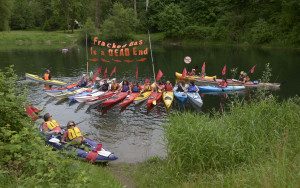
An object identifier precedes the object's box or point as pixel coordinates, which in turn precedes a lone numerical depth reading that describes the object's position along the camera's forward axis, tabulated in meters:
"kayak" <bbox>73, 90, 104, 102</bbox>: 15.73
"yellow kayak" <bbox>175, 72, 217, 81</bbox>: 23.06
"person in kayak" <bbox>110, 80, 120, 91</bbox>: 17.71
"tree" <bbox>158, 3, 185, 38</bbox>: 55.66
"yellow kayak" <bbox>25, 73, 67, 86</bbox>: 21.61
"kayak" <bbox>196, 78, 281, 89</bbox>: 20.34
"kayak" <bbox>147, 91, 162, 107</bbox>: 15.29
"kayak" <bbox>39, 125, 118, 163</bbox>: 8.55
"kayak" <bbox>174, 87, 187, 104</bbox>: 16.47
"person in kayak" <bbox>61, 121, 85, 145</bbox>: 8.75
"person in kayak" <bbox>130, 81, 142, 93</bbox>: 17.36
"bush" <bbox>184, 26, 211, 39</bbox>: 55.14
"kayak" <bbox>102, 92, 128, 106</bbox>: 15.44
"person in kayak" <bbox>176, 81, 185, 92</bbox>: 17.58
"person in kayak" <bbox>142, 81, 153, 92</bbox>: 17.58
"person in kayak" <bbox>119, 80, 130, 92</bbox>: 17.45
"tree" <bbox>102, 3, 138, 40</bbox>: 54.25
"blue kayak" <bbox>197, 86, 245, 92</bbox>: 19.63
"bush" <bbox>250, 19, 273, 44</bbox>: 46.41
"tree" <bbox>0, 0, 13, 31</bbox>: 47.47
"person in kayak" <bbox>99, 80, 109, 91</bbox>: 17.78
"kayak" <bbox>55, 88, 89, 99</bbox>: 17.06
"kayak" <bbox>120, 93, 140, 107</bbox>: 15.38
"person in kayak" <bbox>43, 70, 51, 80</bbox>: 21.98
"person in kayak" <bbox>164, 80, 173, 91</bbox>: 17.31
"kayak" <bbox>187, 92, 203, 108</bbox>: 15.89
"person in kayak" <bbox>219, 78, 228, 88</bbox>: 19.70
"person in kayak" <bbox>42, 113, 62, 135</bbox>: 9.34
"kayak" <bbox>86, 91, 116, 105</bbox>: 15.57
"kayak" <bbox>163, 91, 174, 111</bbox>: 15.24
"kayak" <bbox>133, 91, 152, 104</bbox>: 15.97
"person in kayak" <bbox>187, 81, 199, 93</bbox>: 17.20
